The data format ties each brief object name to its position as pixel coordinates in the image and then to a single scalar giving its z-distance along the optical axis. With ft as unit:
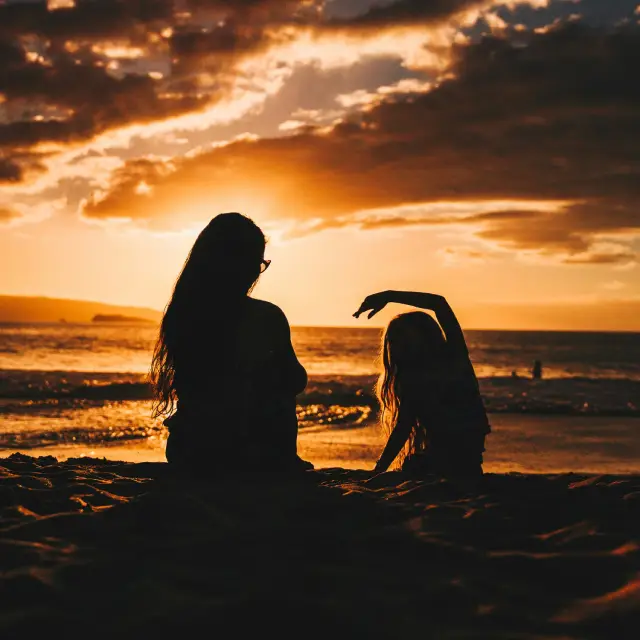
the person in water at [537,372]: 110.63
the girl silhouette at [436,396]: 15.26
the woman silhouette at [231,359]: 14.20
